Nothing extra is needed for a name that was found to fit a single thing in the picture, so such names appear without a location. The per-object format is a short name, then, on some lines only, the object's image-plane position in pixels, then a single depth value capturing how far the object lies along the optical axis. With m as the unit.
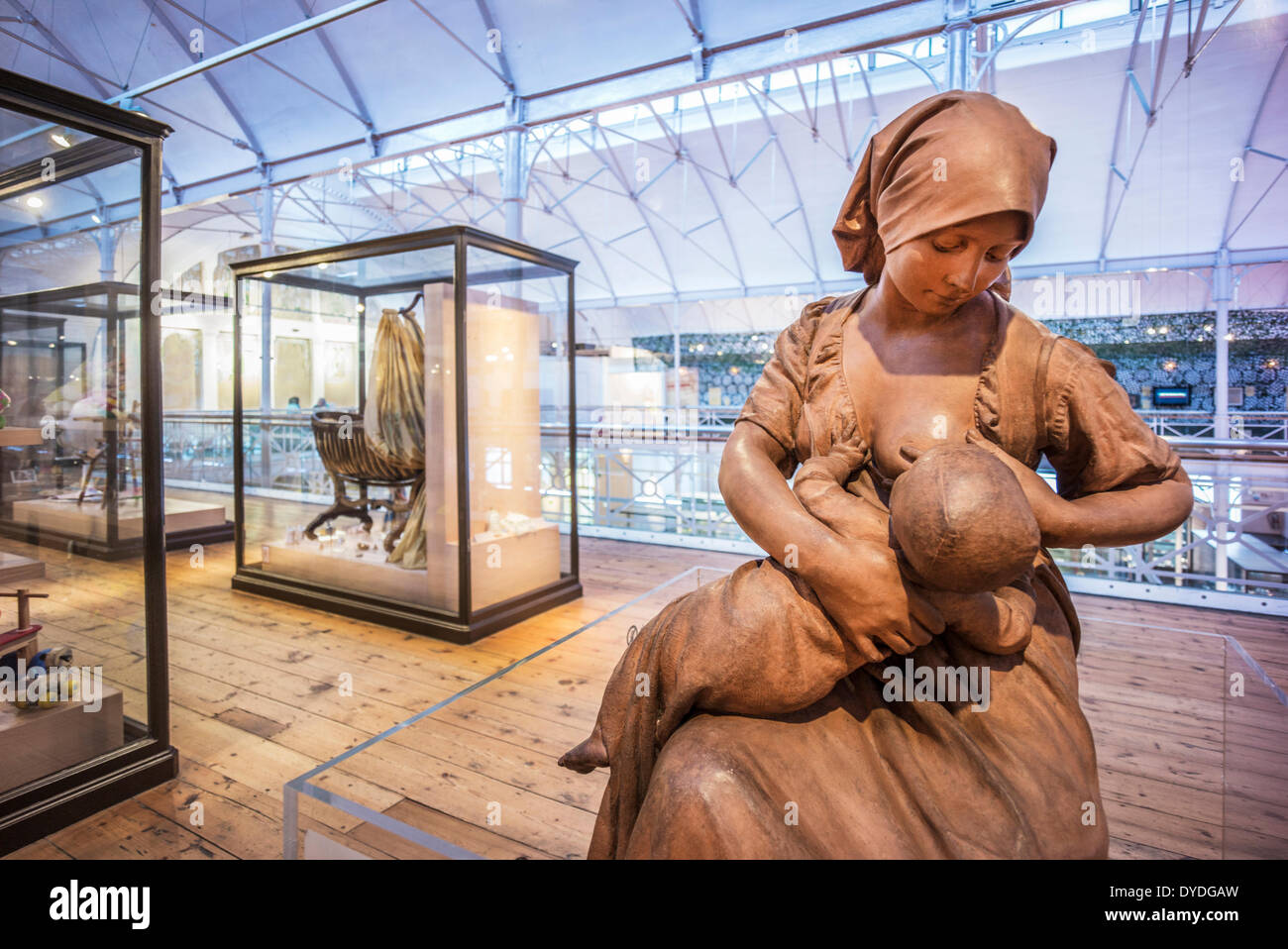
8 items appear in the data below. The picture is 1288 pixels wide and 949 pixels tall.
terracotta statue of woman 0.74
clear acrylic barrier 1.11
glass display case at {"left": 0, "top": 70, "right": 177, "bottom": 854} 1.98
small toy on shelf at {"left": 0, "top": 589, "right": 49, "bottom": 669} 1.97
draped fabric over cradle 3.94
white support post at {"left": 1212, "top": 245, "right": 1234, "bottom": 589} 3.84
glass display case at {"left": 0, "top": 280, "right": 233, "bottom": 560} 2.43
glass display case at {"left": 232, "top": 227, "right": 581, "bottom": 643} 3.60
